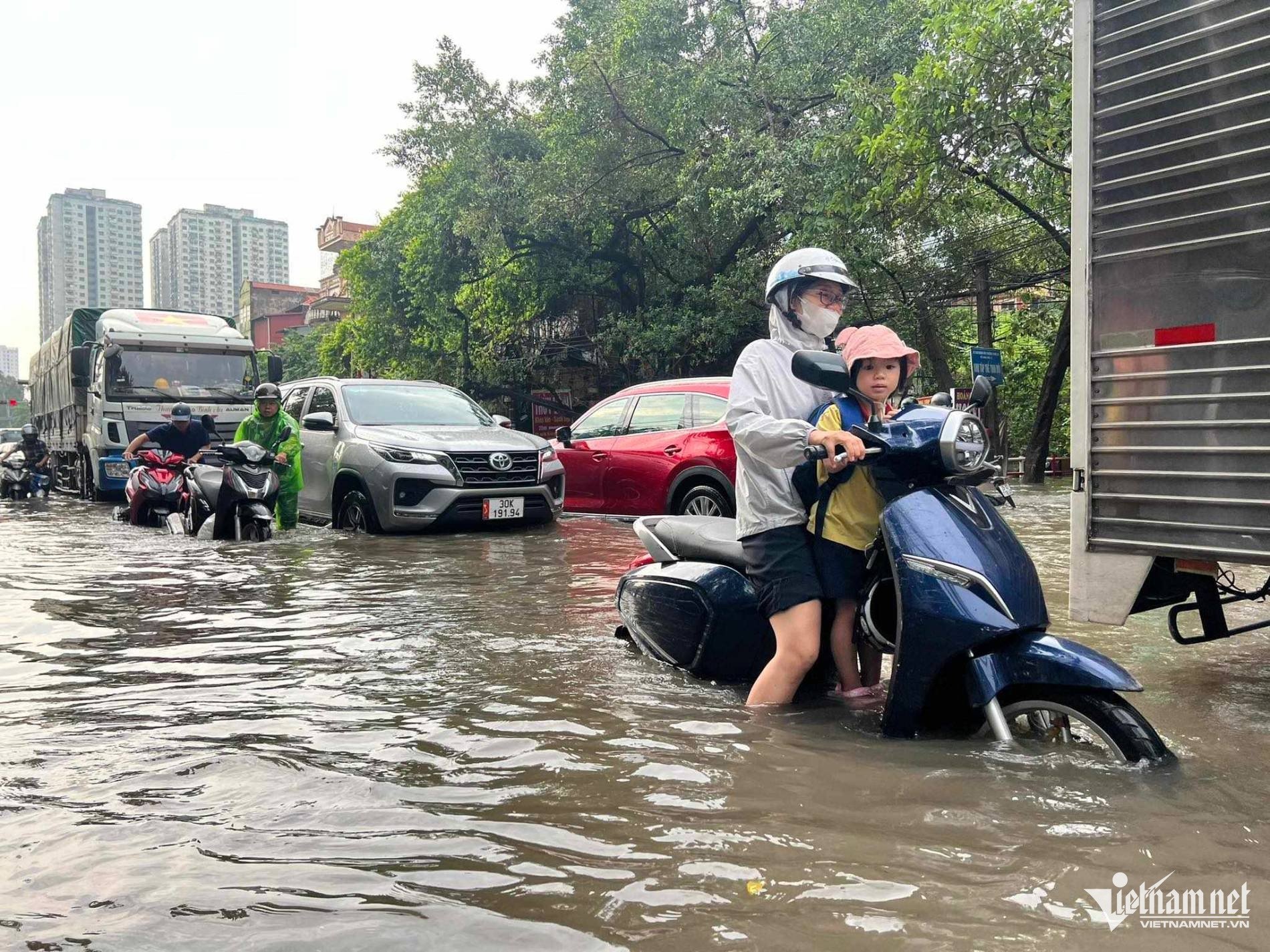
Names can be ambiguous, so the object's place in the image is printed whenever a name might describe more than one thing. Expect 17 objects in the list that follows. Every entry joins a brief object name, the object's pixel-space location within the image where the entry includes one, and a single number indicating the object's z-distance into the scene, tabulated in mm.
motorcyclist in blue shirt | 12227
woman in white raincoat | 3549
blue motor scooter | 3008
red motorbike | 11805
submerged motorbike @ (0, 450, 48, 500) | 20156
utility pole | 22953
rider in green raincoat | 10133
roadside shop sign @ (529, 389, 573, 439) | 31900
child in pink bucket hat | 3529
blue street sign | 19938
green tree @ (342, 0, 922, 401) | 19734
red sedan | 9539
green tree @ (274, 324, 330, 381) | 58719
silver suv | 9969
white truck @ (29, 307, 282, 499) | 16266
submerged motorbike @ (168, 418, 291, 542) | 9805
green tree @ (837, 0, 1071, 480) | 13625
